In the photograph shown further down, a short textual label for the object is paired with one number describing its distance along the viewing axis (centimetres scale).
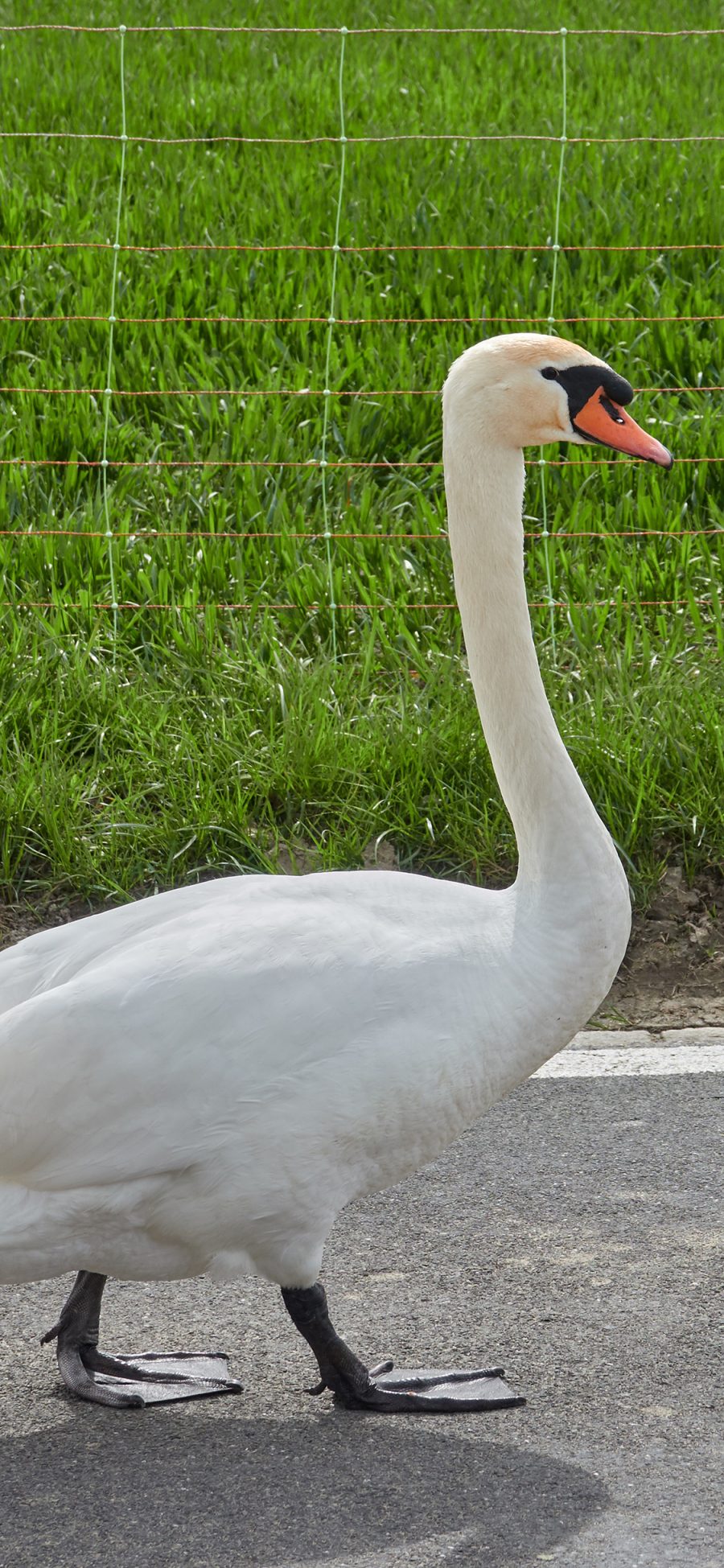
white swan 559
